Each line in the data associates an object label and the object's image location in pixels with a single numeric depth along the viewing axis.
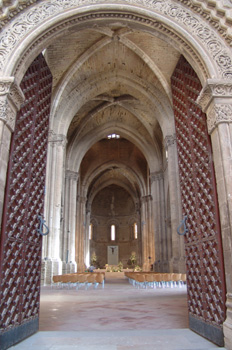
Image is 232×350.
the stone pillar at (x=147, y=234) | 28.86
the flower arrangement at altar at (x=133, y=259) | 39.91
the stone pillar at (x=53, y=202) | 14.38
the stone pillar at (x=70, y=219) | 20.92
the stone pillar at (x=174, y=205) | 15.13
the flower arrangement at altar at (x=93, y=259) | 41.06
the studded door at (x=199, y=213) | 4.76
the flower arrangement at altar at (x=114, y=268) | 35.22
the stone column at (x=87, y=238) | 33.26
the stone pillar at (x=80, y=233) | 27.51
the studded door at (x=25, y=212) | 4.57
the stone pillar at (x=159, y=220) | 21.09
